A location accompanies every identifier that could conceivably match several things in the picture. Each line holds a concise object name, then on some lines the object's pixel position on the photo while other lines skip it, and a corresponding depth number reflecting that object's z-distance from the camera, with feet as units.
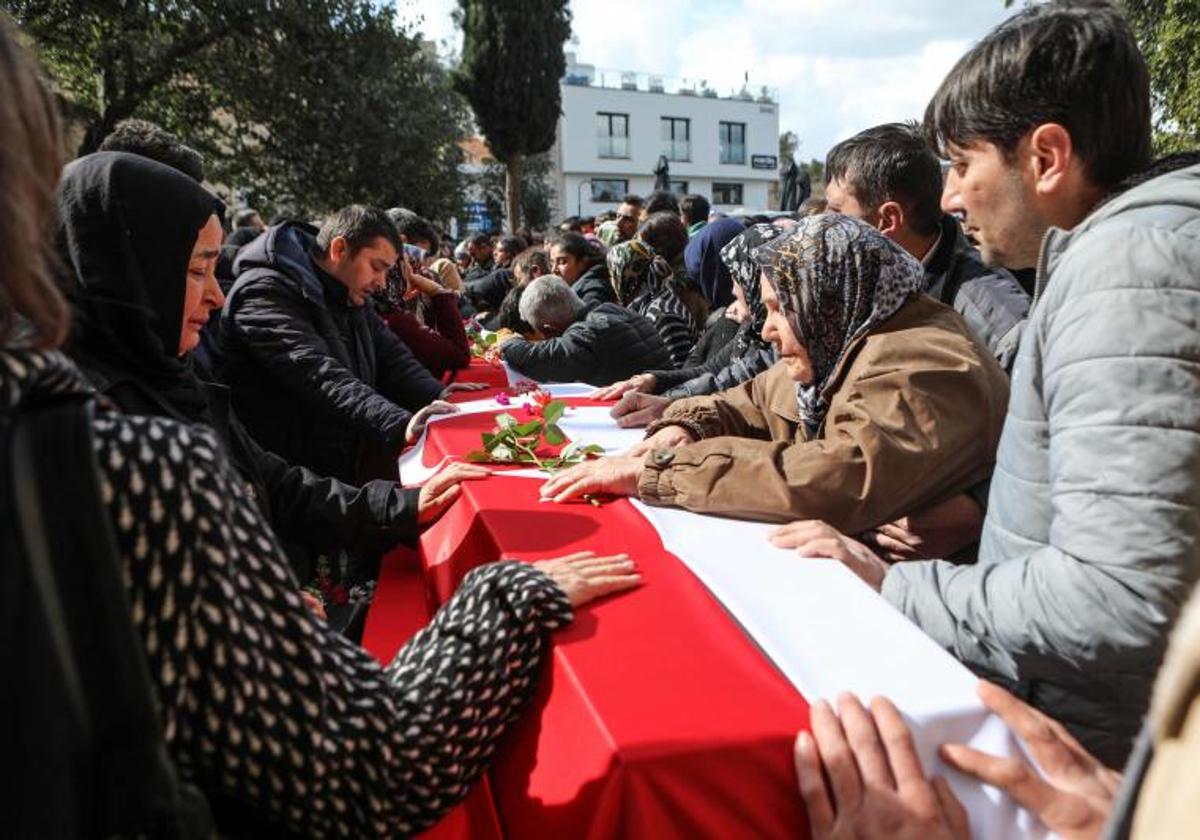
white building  166.50
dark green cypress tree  79.71
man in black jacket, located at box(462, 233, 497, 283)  38.50
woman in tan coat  5.96
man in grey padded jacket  3.89
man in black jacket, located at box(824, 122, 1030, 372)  9.80
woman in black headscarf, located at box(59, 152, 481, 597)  5.98
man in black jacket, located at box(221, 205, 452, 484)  11.27
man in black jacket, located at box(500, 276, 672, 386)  15.11
